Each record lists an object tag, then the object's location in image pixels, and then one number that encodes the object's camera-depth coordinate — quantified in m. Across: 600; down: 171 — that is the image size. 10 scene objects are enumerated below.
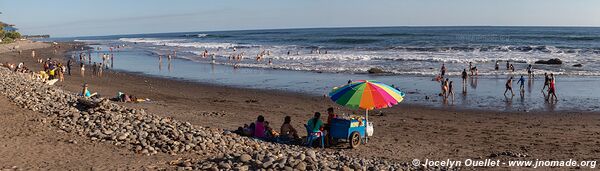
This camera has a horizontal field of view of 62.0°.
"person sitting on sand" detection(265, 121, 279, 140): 11.62
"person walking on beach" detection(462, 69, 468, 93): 21.56
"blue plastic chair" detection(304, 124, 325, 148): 11.09
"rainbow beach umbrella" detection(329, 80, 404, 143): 10.75
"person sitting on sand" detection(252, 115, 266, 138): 11.51
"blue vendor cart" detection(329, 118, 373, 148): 11.03
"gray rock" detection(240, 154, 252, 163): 7.47
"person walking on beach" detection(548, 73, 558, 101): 18.10
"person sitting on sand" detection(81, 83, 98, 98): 17.25
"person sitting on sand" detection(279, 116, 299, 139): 11.49
